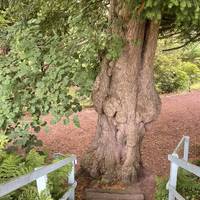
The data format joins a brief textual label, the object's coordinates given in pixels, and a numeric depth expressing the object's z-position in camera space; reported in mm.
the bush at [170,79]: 10833
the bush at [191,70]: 12189
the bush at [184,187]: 3385
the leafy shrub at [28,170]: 2342
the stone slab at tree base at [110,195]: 4119
